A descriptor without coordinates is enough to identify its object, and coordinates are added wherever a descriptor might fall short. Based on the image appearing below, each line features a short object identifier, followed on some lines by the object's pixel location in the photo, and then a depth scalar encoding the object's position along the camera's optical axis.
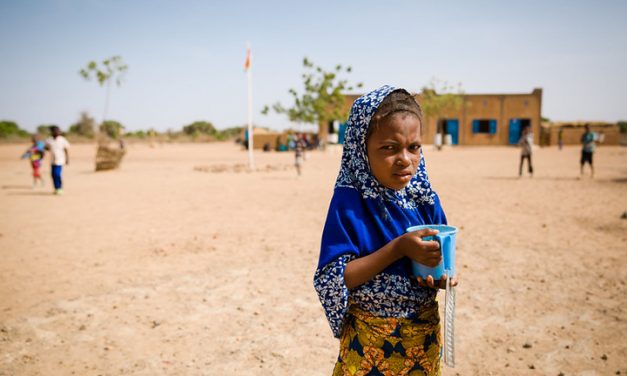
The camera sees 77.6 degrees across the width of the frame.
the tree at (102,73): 28.72
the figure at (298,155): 14.32
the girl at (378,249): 1.30
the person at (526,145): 11.90
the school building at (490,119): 37.25
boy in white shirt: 9.98
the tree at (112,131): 55.57
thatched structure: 17.31
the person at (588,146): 11.70
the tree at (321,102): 29.91
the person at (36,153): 11.54
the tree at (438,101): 35.44
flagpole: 16.31
